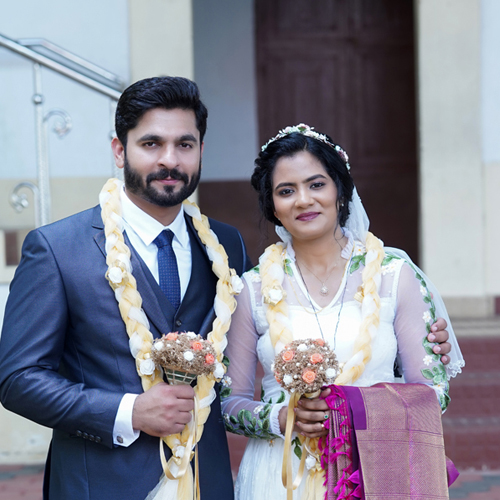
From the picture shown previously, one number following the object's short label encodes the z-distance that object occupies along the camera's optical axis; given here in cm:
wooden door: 681
